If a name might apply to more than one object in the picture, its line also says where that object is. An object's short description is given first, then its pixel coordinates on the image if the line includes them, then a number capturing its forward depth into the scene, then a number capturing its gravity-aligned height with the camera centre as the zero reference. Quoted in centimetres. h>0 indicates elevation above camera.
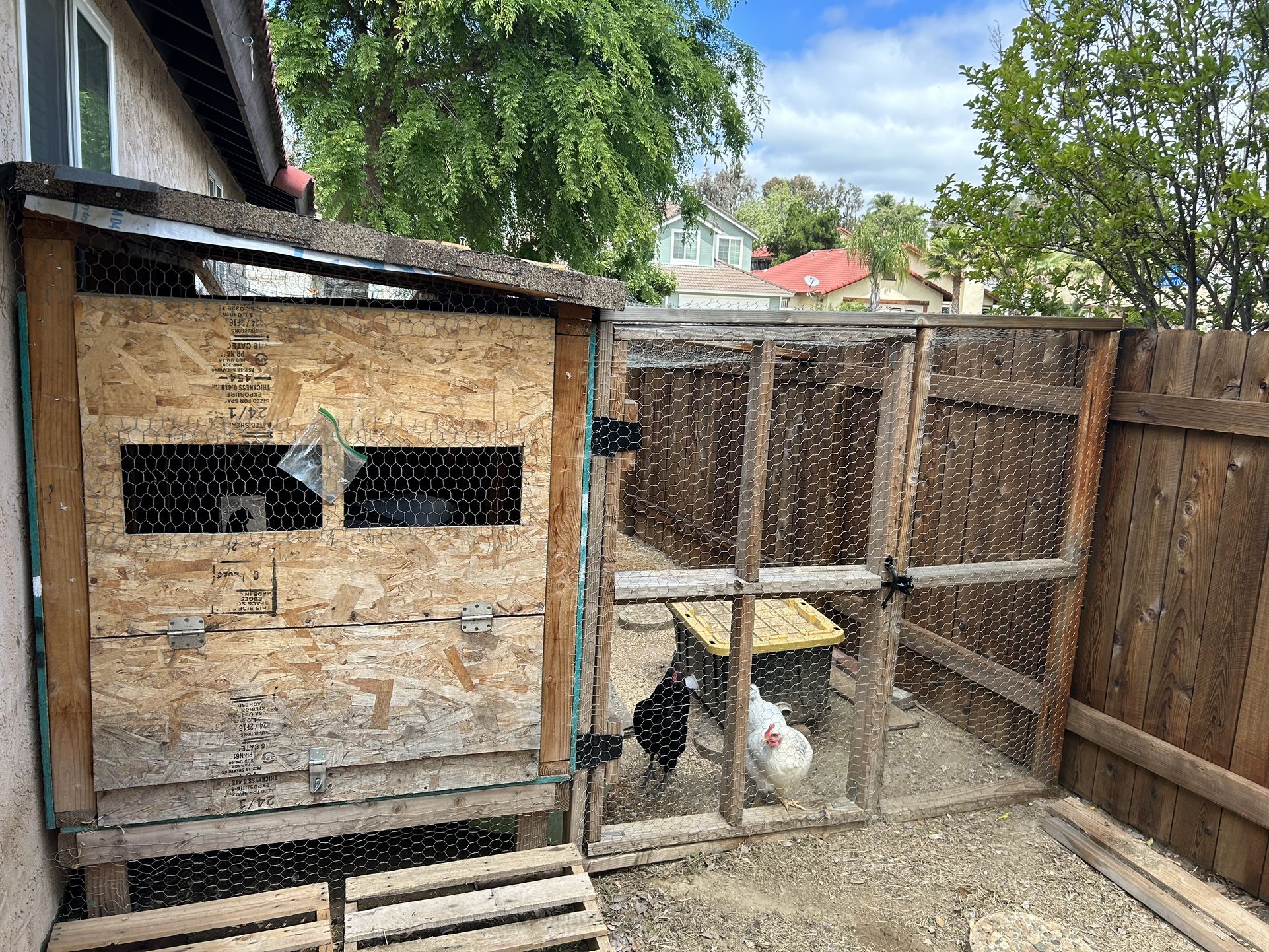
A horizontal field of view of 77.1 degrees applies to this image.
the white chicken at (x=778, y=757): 320 -154
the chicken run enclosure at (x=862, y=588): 289 -93
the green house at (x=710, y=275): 2769 +344
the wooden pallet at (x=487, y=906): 228 -162
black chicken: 332 -147
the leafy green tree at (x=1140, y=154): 339 +107
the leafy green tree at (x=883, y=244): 2508 +431
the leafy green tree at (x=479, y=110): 789 +258
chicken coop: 203 -59
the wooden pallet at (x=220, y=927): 210 -159
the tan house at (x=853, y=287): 2839 +334
